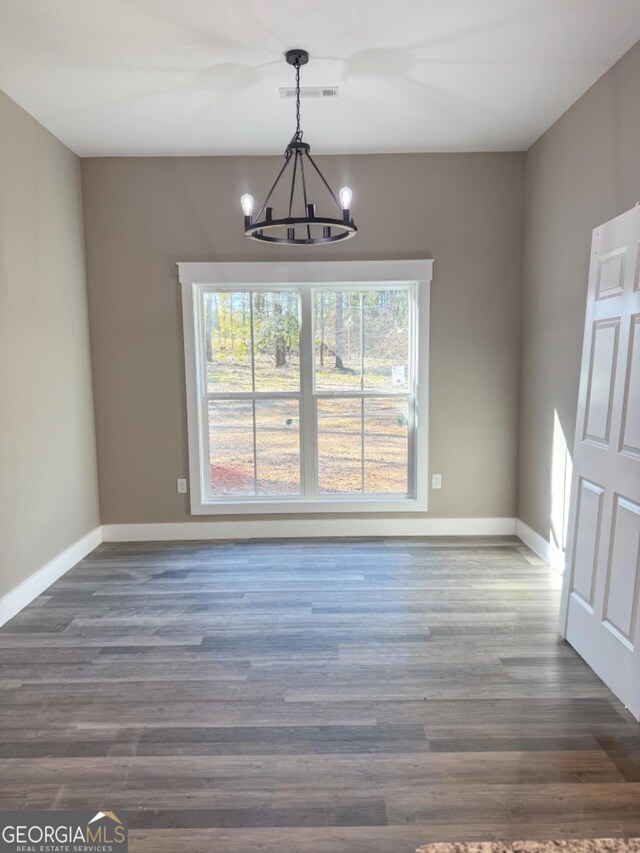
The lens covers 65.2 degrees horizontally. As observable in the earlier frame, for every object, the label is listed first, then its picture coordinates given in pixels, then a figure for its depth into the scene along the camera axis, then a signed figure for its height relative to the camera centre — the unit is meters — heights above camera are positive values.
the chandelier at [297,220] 2.31 +0.66
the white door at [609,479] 2.12 -0.54
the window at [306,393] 4.00 -0.27
